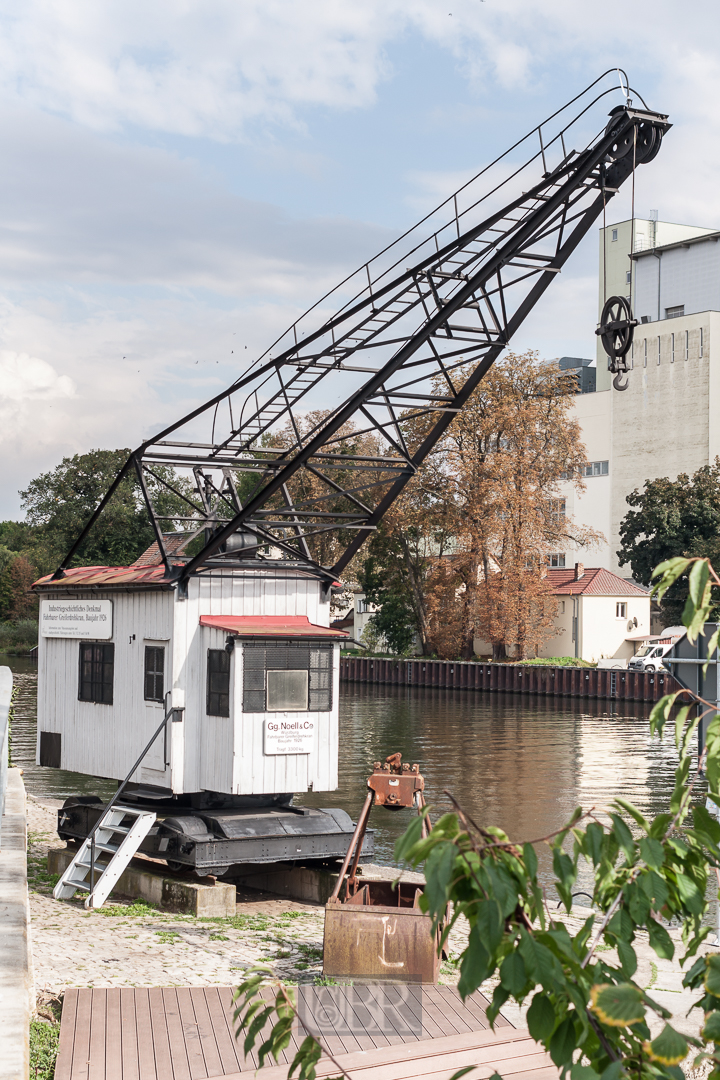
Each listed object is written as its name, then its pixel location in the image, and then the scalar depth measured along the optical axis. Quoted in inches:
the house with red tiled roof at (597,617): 2546.8
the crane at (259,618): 518.0
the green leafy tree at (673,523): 2581.2
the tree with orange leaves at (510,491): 2359.7
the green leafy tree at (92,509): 2837.1
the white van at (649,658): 2219.4
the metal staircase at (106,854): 510.2
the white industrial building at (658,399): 2910.9
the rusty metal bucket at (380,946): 385.1
